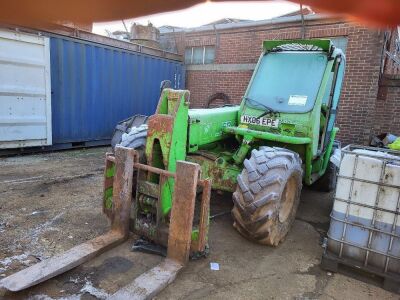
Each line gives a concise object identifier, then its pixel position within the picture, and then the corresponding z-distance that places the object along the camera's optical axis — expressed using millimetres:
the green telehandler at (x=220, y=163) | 3094
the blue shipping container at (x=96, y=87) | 7992
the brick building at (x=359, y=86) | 7961
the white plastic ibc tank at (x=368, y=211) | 3062
